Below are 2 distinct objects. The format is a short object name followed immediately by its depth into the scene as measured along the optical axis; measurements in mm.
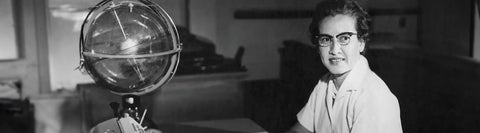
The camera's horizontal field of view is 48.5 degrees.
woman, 1442
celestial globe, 1409
